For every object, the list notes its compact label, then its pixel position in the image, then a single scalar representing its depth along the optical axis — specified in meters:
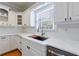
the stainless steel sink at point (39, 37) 1.07
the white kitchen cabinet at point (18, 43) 1.32
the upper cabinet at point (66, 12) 0.57
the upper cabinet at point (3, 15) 1.59
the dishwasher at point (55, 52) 0.48
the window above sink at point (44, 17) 1.09
